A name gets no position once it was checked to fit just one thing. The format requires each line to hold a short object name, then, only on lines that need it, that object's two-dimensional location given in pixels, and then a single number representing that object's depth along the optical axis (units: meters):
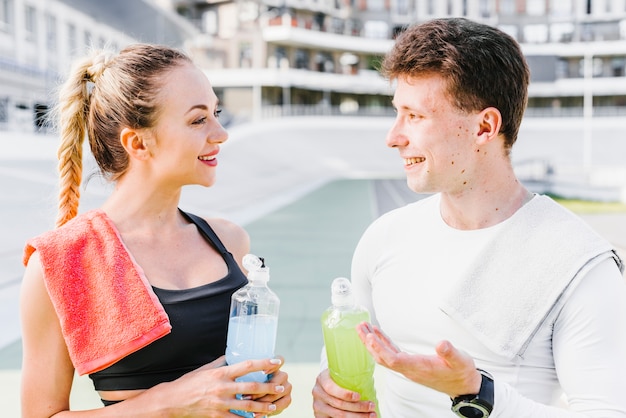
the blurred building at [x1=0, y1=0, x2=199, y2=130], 22.05
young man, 1.79
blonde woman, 1.83
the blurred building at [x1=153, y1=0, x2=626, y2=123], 50.62
